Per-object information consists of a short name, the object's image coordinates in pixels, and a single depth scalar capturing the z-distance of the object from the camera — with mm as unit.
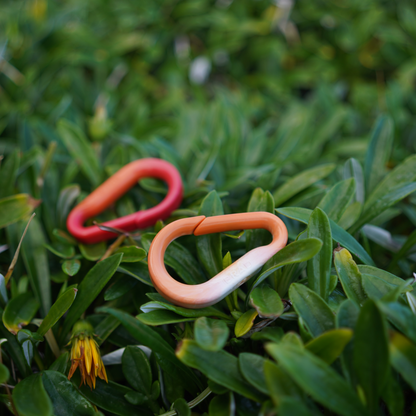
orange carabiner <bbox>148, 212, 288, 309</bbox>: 344
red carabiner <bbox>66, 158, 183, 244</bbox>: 396
